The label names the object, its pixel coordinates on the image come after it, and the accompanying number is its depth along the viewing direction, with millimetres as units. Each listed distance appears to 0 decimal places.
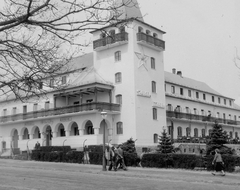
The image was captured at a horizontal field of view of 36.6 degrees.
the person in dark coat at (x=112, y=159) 24016
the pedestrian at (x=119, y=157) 24188
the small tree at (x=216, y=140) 25297
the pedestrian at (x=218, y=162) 20378
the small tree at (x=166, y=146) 27398
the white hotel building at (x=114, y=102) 41375
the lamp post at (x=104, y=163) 23870
